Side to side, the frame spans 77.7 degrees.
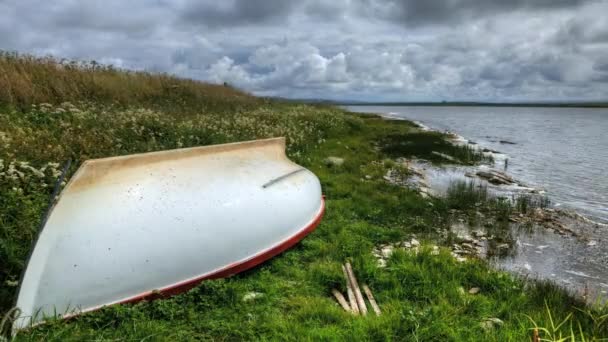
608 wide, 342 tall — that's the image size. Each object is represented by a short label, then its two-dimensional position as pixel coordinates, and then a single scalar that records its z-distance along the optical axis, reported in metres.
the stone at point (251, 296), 4.31
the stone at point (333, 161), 12.19
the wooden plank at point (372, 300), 4.21
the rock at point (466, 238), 7.09
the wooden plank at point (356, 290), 4.25
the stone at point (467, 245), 6.77
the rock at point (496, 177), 13.10
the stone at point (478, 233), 7.48
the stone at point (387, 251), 5.84
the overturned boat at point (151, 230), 3.47
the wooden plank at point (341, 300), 4.31
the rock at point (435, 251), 5.77
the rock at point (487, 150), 22.21
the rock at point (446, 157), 17.63
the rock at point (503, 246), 6.92
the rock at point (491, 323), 3.93
